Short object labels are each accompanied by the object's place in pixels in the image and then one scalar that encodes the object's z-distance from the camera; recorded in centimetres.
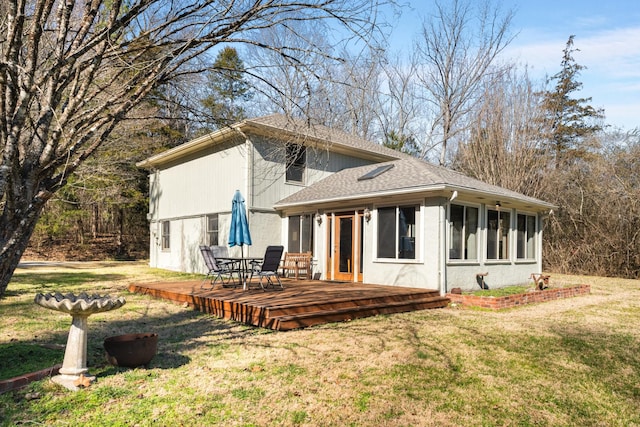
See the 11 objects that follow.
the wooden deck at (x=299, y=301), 709
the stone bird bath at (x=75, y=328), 408
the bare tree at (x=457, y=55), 2084
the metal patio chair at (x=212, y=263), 916
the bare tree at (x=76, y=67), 323
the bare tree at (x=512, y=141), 1719
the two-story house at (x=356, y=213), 1017
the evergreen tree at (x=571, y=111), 2322
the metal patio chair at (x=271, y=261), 894
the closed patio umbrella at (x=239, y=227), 973
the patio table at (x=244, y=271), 909
